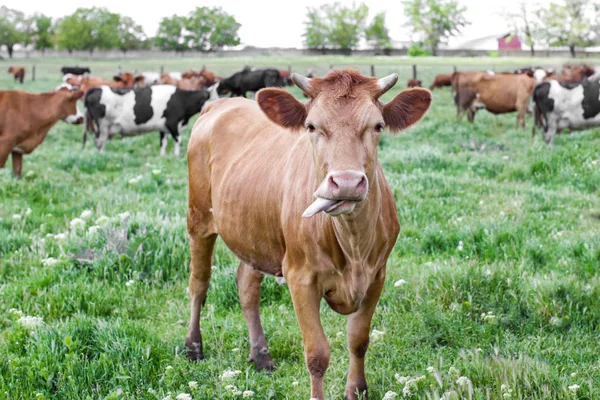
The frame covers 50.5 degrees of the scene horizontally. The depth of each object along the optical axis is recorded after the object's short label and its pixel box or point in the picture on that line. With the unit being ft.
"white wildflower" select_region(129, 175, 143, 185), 28.40
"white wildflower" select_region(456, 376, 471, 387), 10.14
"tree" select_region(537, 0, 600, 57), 215.31
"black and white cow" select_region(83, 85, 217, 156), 45.83
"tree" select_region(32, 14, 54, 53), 324.19
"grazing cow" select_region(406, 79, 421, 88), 85.26
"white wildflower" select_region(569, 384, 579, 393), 9.77
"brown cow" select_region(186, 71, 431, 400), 9.41
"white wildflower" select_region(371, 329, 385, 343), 12.77
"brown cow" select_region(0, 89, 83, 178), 33.35
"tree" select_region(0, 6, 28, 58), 295.69
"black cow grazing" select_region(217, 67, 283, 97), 80.35
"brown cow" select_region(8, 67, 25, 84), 132.26
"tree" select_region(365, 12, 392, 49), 336.08
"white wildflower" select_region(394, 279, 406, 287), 14.42
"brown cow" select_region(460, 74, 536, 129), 57.82
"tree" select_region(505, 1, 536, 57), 234.99
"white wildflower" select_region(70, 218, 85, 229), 19.89
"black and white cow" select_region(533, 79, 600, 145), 43.01
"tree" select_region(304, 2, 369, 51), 323.37
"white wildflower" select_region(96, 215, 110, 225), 19.19
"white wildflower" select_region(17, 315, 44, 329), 13.17
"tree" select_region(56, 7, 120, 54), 293.43
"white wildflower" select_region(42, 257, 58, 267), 16.76
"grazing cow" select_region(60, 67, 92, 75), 136.67
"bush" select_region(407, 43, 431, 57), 278.67
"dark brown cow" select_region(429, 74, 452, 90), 100.99
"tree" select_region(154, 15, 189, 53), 328.08
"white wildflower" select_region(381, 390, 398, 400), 10.36
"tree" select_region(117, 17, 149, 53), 315.78
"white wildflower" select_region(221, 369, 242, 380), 11.31
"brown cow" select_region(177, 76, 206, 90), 80.80
